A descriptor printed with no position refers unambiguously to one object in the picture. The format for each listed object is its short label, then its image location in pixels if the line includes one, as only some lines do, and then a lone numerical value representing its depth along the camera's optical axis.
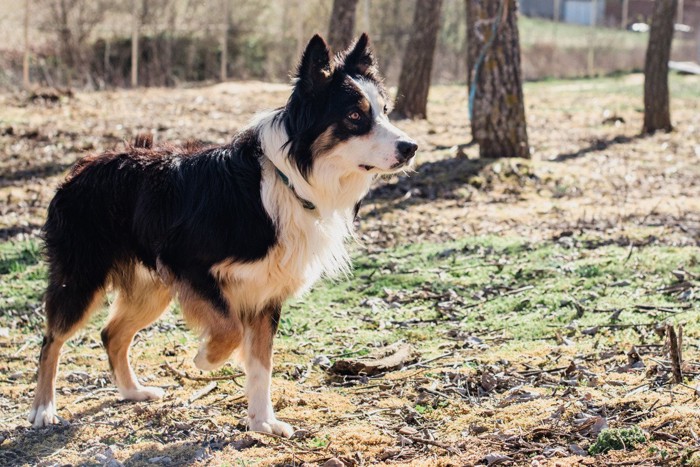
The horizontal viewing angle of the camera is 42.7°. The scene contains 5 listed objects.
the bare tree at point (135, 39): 22.74
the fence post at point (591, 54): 31.37
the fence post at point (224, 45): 24.89
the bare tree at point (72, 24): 22.03
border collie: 4.83
